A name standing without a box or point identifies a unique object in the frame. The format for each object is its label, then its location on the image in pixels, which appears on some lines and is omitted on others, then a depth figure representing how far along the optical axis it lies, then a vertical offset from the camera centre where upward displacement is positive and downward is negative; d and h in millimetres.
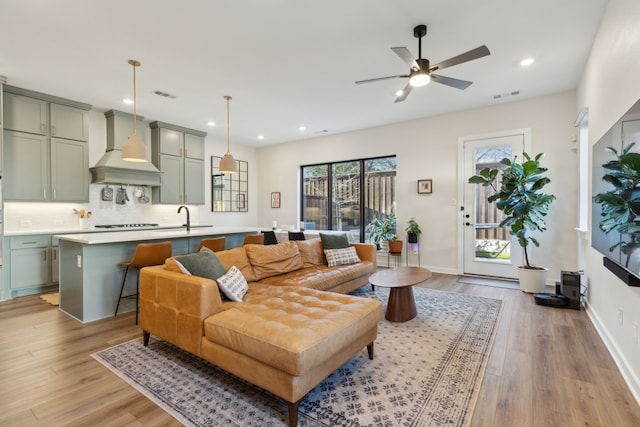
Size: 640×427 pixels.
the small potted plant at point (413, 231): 5680 -387
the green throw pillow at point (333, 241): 4328 -435
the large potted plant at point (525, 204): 4156 +84
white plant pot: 4203 -949
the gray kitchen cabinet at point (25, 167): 4344 +632
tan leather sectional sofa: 1712 -750
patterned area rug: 1780 -1183
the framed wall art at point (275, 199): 7902 +288
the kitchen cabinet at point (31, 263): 4248 -744
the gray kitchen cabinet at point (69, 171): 4758 +620
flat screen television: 1734 -37
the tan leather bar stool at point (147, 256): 3320 -511
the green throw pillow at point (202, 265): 2516 -459
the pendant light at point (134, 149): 3568 +710
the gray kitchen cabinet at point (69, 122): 4707 +1385
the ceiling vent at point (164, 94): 4465 +1704
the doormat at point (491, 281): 4703 -1132
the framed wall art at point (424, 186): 5699 +449
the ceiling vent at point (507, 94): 4543 +1734
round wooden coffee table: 3214 -912
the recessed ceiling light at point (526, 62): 3560 +1735
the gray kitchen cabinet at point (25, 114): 4293 +1381
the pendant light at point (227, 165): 4508 +665
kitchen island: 3260 -685
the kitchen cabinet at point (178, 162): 5996 +974
